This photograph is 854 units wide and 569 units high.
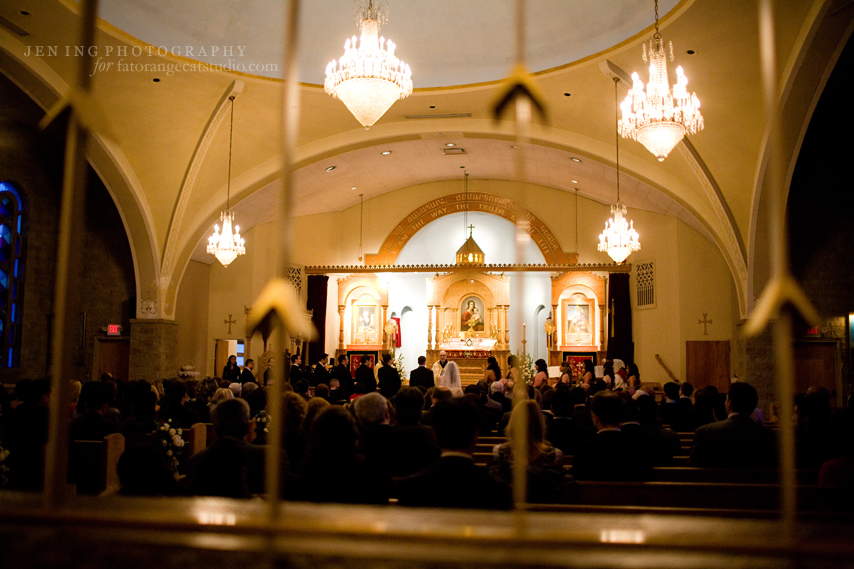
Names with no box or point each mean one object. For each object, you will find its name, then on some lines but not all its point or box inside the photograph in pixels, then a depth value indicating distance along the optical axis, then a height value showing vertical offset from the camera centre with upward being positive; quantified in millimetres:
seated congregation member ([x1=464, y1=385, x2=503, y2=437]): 5730 -605
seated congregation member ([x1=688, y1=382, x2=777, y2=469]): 3496 -468
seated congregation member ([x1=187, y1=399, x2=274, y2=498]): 2555 -488
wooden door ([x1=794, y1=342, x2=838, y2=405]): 11867 -123
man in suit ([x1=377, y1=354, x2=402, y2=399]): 9195 -409
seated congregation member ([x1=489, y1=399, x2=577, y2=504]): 2781 -510
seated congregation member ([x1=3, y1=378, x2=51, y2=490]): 3604 -556
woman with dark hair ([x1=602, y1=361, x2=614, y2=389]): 9848 -299
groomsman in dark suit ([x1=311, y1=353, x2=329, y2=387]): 10686 -388
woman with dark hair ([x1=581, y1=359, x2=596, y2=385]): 9031 -332
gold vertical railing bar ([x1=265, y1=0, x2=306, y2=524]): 925 +277
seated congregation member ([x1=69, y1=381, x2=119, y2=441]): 4531 -551
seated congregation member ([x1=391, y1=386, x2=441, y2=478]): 3330 -485
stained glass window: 12750 +1614
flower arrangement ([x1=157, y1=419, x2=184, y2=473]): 4020 -577
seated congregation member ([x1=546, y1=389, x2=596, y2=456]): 4191 -494
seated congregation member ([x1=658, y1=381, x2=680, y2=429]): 6480 -527
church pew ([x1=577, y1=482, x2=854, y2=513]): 2811 -628
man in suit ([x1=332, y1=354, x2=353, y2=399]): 9312 -409
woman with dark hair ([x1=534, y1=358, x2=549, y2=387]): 8267 -314
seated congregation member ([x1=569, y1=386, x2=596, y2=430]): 4974 -449
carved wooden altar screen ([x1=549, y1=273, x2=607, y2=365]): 16781 +1114
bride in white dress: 9476 -350
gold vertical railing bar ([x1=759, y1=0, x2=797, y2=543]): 830 +126
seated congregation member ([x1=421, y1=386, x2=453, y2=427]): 4648 -332
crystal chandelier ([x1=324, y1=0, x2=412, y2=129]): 7211 +3165
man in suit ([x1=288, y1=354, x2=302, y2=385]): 10298 -364
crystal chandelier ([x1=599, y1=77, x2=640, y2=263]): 11227 +2106
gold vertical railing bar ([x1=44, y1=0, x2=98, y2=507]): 974 +134
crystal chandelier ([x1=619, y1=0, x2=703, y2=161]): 7023 +2747
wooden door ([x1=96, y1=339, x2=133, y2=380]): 14109 -180
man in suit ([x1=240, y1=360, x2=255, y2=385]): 10398 -404
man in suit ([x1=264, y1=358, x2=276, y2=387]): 10023 -383
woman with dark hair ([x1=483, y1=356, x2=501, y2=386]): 9445 -284
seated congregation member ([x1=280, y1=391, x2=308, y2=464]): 3619 -442
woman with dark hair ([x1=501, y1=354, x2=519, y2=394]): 8188 -376
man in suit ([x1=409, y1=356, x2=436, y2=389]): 9008 -340
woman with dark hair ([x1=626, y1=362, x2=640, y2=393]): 10039 -407
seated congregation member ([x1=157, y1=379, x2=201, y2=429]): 5434 -509
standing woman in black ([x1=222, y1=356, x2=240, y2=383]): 11266 -369
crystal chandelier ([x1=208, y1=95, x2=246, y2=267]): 11570 +1981
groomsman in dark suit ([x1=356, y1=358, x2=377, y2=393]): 9419 -349
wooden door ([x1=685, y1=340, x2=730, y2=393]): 14102 -164
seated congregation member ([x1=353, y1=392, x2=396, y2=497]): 3359 -417
